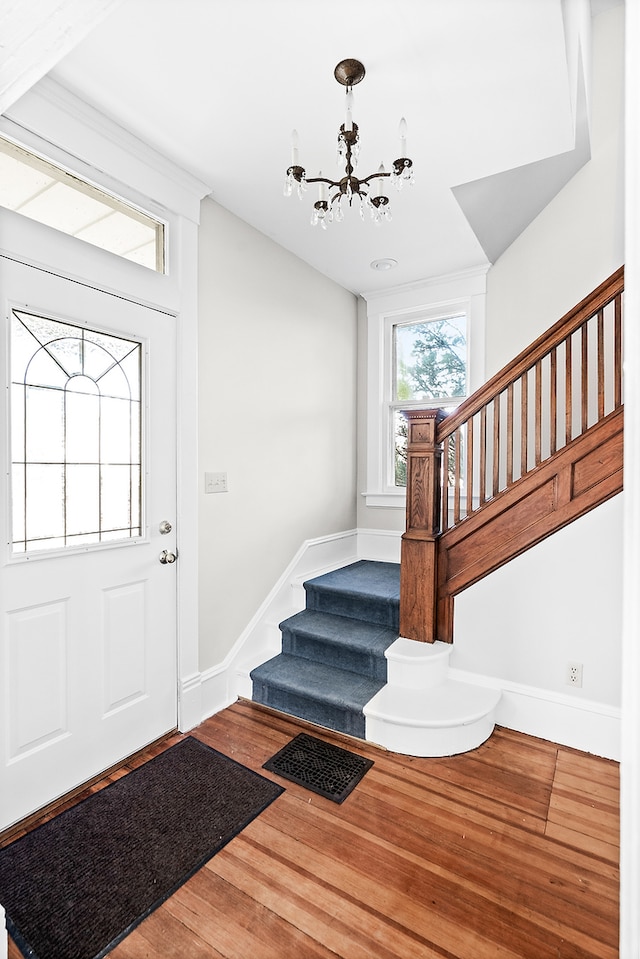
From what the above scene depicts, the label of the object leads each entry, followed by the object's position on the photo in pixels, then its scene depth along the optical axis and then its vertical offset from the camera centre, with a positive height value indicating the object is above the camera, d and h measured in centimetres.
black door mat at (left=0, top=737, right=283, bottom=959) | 145 -134
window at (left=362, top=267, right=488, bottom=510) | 366 +95
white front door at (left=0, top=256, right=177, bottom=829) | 185 -25
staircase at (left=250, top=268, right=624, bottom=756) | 228 -41
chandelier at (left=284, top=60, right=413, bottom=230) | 177 +115
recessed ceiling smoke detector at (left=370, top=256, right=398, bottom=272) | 340 +152
